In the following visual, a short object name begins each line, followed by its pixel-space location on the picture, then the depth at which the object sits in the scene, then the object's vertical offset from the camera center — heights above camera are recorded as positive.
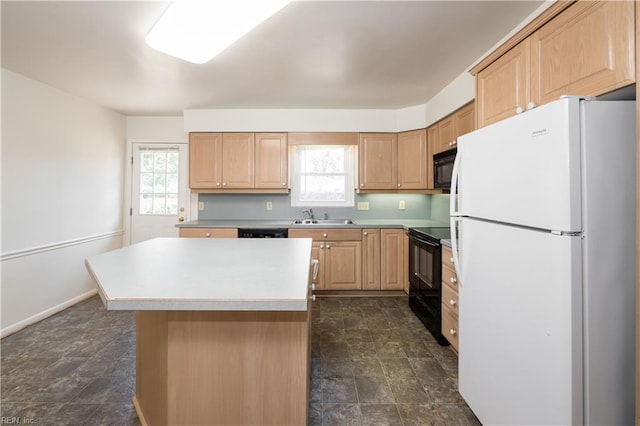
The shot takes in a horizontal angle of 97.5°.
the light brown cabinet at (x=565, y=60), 1.08 +0.75
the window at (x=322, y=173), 3.98 +0.59
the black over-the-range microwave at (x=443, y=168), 2.61 +0.46
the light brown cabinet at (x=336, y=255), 3.39 -0.48
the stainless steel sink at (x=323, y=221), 3.78 -0.08
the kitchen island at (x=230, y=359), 1.10 -0.57
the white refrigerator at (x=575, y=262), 0.96 -0.17
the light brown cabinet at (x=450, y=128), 2.54 +0.88
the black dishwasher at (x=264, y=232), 3.37 -0.21
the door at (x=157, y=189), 4.02 +0.38
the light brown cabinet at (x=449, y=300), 2.09 -0.66
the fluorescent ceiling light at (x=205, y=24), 1.26 +0.92
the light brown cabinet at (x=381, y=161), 3.63 +0.70
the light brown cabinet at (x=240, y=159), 3.63 +0.73
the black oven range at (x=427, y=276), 2.35 -0.57
